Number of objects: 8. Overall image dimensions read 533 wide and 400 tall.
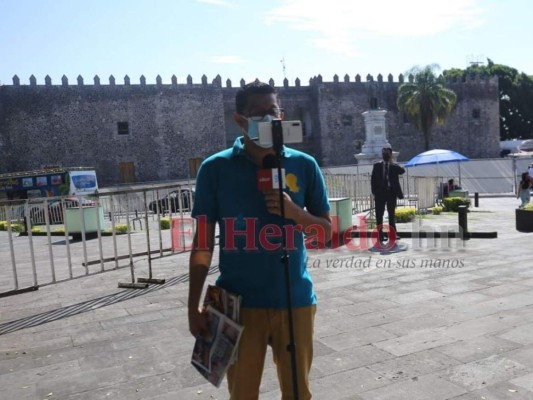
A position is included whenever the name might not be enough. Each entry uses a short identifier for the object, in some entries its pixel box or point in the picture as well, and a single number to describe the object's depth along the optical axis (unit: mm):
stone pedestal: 25500
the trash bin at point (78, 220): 11250
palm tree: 39906
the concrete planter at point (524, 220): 9156
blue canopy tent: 16047
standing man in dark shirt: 8023
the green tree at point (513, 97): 51469
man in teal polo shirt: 2039
